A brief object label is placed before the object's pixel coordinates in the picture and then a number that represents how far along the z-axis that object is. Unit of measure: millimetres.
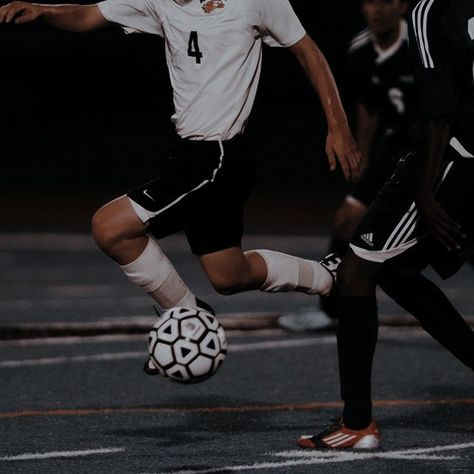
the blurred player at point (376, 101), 21328
